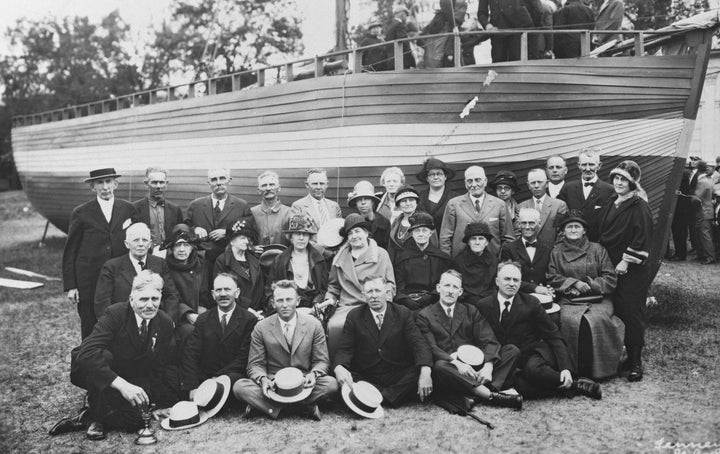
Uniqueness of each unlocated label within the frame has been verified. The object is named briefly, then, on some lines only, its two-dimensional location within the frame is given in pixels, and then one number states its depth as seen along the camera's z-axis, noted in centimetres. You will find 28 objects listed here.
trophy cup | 419
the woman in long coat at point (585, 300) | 512
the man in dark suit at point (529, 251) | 541
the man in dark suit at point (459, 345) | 464
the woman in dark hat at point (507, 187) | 615
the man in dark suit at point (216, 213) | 638
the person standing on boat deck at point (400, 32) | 767
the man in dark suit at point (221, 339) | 484
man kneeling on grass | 436
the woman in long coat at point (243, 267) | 567
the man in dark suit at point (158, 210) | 636
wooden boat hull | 659
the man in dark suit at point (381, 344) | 477
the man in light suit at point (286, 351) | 462
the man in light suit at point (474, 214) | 578
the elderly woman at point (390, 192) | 618
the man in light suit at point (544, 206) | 580
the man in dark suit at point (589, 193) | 583
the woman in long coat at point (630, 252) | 527
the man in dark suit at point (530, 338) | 475
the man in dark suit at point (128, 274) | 513
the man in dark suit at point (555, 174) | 623
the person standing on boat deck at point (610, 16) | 743
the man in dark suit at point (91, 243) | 577
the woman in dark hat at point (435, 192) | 612
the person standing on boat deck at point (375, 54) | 771
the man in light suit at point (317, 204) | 631
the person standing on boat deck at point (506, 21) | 693
